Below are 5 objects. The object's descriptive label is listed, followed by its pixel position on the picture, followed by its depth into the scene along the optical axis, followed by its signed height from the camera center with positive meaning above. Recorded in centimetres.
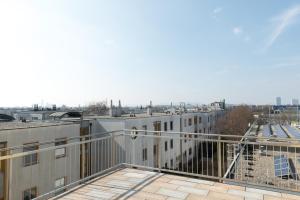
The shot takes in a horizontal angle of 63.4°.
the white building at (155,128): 2012 -222
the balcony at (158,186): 450 -163
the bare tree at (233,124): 4544 -322
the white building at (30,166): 1218 -315
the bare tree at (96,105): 6080 +83
